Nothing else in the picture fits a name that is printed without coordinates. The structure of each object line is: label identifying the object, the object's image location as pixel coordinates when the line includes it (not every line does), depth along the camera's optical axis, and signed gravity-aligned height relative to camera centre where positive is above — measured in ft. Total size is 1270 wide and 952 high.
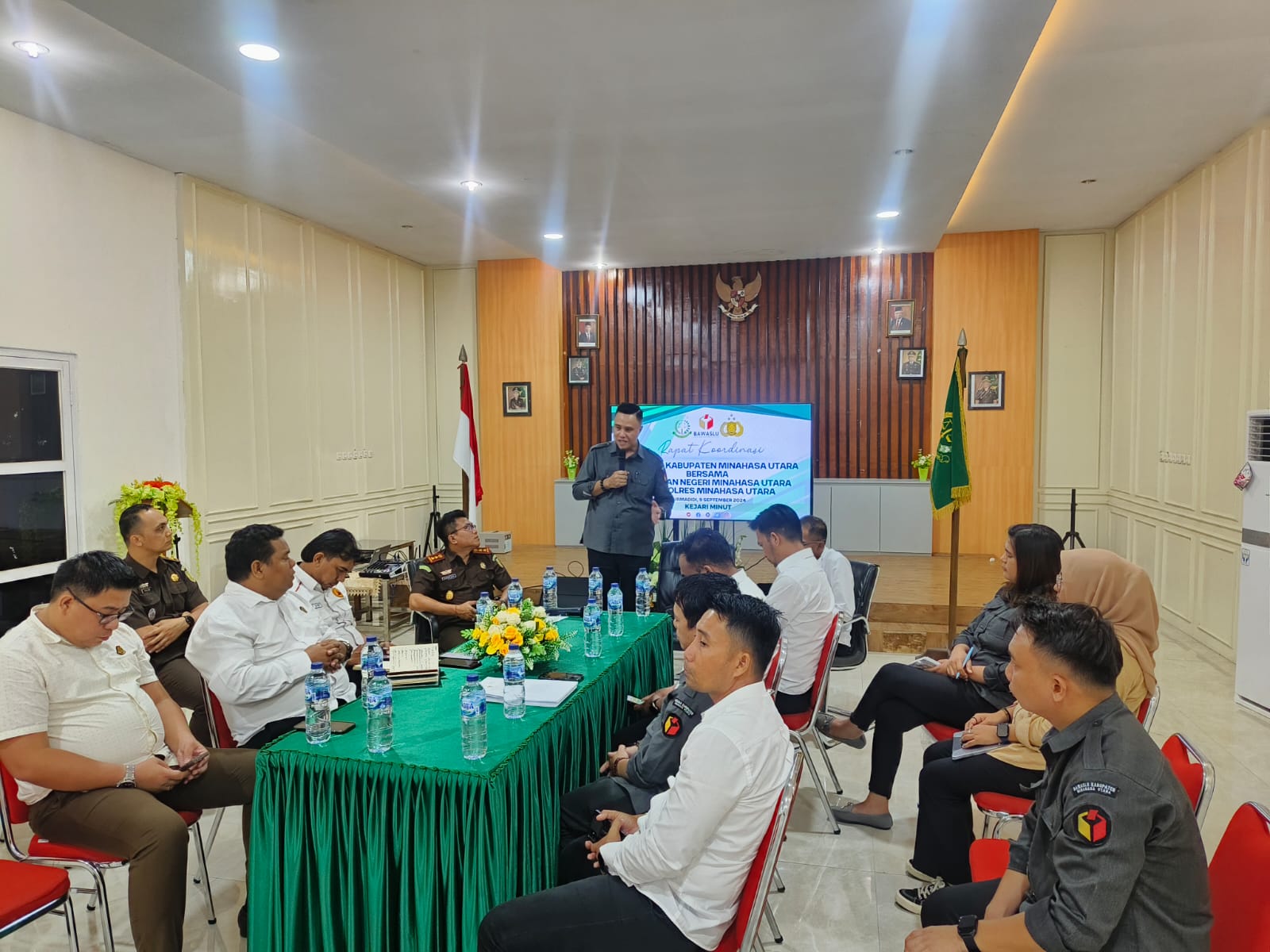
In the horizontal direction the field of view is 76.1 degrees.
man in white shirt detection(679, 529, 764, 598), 11.35 -1.78
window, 15.40 -0.77
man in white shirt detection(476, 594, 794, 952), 5.78 -2.96
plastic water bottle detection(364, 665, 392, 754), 7.24 -2.53
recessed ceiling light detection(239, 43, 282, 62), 11.88 +5.68
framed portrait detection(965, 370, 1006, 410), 26.73 +1.26
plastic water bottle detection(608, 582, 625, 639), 11.95 -2.72
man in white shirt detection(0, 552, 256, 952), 7.24 -2.88
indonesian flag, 20.72 -0.16
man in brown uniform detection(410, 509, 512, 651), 13.84 -2.47
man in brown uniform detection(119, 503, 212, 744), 12.27 -2.72
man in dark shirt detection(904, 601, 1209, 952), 4.79 -2.44
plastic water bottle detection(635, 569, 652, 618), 13.30 -2.71
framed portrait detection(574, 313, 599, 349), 30.01 +3.82
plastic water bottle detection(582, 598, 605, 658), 10.71 -2.69
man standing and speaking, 16.75 -1.43
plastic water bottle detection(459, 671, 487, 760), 7.00 -2.51
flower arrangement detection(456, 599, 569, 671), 9.40 -2.38
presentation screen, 26.23 -0.79
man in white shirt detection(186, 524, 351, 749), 9.23 -2.48
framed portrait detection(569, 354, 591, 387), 30.25 +2.31
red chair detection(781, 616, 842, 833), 10.82 -3.72
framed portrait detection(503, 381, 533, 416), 30.32 +1.24
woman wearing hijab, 8.41 -3.33
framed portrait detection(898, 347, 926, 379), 27.63 +2.27
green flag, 18.76 -0.78
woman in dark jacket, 9.63 -3.23
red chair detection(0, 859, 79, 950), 6.31 -3.65
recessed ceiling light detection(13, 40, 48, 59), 12.63 +6.12
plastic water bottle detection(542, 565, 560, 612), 14.96 -2.90
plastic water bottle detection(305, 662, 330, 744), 7.20 -2.47
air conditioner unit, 14.89 -2.94
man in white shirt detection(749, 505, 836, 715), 11.10 -2.68
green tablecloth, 6.81 -3.51
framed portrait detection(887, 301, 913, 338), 27.55 +3.77
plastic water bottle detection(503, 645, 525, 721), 8.13 -2.57
